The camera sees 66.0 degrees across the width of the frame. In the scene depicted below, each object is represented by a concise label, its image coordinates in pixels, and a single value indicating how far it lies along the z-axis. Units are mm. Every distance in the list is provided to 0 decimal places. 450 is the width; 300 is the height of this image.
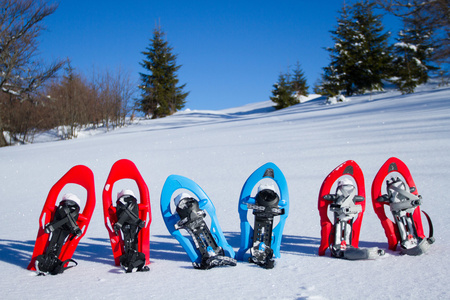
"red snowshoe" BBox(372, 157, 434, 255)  2699
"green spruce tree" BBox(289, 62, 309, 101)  31423
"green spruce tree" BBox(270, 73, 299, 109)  27812
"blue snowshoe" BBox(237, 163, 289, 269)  2721
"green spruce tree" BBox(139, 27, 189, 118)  26438
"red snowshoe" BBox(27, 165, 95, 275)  2535
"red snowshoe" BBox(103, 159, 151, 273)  2582
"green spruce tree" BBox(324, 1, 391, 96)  23094
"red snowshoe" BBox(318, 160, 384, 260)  2688
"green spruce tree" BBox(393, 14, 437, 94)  21391
